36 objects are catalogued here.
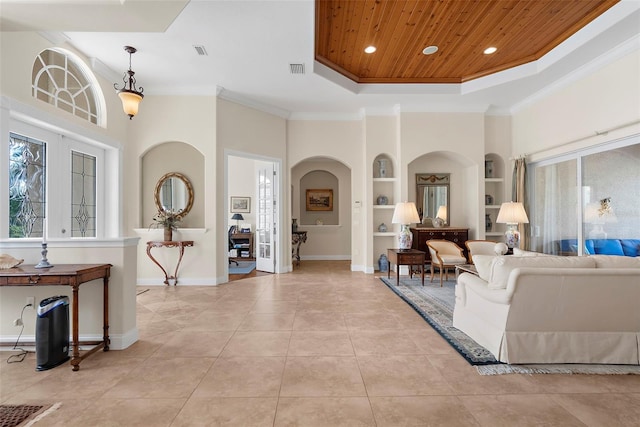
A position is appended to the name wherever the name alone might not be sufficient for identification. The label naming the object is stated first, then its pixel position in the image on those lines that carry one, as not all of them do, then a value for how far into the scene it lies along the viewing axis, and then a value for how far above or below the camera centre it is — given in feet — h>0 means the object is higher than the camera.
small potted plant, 18.02 -0.18
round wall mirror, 18.67 +1.42
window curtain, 20.40 +1.67
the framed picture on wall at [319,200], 30.14 +1.66
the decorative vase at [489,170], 22.75 +3.37
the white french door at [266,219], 22.29 -0.10
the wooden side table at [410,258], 17.83 -2.30
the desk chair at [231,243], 27.62 -2.23
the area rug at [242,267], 22.92 -3.87
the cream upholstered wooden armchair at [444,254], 17.84 -2.21
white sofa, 7.95 -2.40
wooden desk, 27.61 -2.33
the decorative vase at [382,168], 22.61 +3.52
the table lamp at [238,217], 28.81 +0.06
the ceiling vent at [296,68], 15.90 +7.64
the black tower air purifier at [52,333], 8.30 -3.09
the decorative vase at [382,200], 22.66 +1.24
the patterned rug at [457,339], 8.02 -3.86
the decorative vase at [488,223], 22.53 -0.43
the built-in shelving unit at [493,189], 22.38 +2.00
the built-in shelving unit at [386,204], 22.75 +1.11
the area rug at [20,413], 6.15 -3.96
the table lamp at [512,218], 16.30 -0.06
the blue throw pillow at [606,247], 14.65 -1.44
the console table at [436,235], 21.54 -1.25
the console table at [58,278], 8.26 -1.59
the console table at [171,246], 17.67 -1.61
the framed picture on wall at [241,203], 30.09 +1.40
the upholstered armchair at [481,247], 17.70 -1.70
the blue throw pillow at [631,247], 13.72 -1.33
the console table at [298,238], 26.34 -1.71
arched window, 12.49 +5.86
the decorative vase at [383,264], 22.34 -3.30
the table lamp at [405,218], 18.43 -0.05
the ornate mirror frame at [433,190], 23.71 +2.05
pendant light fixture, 13.76 +5.30
